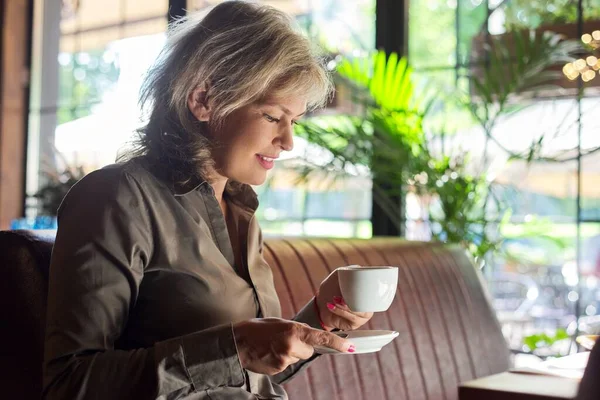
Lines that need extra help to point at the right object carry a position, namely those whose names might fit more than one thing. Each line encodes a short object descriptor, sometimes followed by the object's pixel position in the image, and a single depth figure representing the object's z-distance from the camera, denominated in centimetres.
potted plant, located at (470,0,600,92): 365
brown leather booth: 159
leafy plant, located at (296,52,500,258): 348
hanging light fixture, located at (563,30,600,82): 365
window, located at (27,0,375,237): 556
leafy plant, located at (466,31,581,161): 345
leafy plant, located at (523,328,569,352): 350
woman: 130
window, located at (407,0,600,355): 371
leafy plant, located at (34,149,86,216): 491
